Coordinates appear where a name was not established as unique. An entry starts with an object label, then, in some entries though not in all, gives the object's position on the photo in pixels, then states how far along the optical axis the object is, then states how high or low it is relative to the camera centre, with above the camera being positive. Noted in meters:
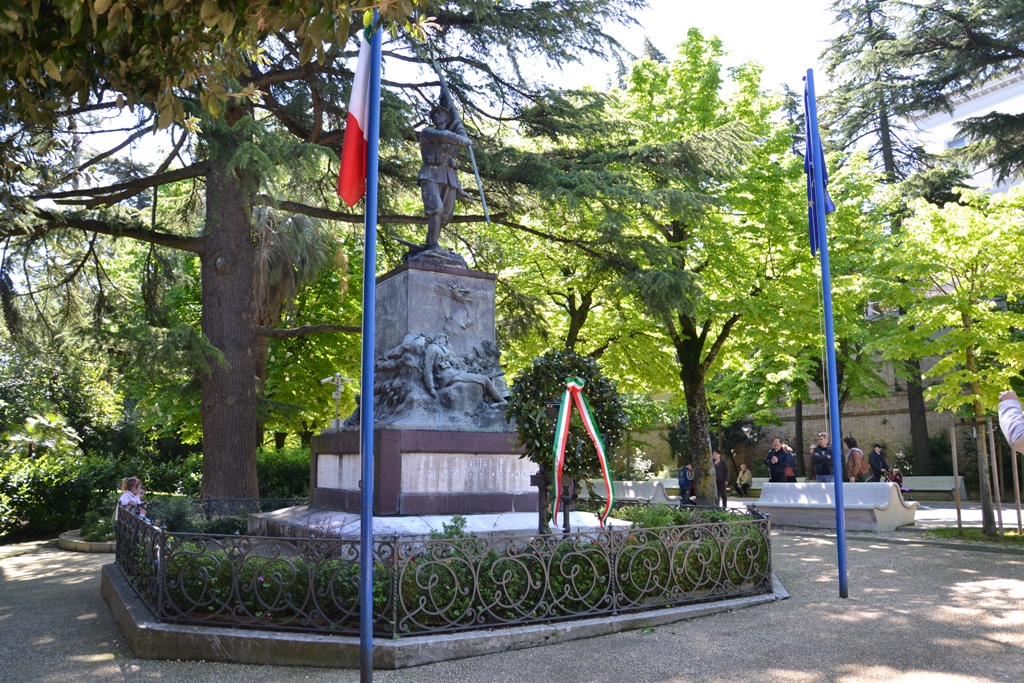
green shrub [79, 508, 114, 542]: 16.09 -1.37
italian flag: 5.91 +2.27
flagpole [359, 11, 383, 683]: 5.14 +0.46
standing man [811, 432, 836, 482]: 17.62 -0.13
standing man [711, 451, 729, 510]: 19.39 -0.51
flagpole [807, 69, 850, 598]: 8.68 +1.74
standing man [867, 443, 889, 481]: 19.14 -0.19
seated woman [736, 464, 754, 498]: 25.36 -0.74
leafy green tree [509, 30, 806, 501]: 14.55 +5.12
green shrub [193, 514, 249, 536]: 11.81 -0.99
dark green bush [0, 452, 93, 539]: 18.39 -0.84
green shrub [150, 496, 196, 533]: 11.70 -0.81
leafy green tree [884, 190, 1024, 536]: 12.96 +2.63
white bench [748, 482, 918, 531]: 15.59 -1.01
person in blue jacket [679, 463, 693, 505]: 19.48 -0.62
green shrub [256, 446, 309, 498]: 21.28 -0.45
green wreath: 7.82 +0.46
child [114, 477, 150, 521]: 11.04 -0.50
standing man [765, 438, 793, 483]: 19.12 -0.18
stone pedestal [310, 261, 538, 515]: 8.83 +0.46
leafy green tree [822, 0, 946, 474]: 27.61 +12.68
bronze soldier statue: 11.00 +3.87
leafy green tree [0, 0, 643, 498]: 10.98 +4.43
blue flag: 9.53 +3.37
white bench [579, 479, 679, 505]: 24.33 -1.03
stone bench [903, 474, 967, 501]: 26.72 -1.00
